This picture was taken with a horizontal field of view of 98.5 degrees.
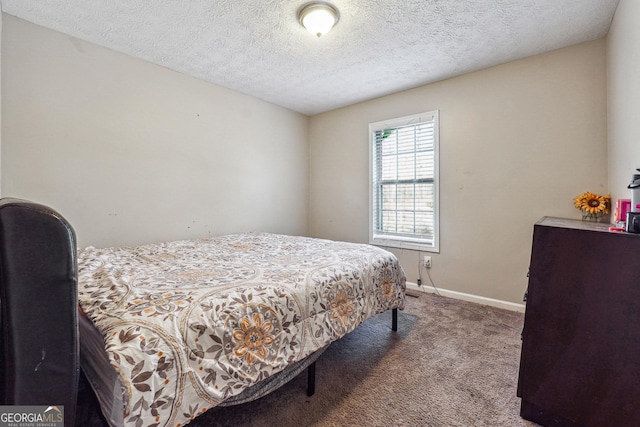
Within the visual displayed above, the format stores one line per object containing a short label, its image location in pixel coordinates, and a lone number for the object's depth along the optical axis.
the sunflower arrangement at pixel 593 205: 2.15
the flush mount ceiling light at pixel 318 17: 1.85
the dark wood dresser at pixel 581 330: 1.14
